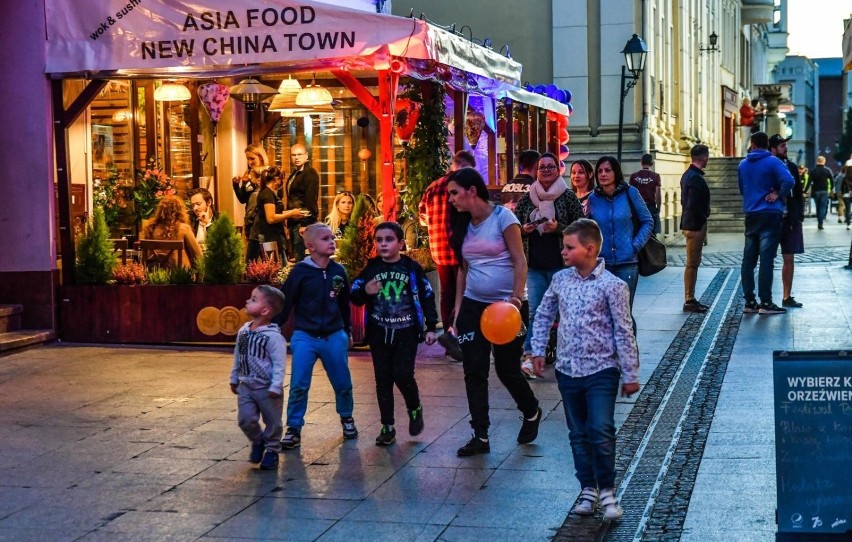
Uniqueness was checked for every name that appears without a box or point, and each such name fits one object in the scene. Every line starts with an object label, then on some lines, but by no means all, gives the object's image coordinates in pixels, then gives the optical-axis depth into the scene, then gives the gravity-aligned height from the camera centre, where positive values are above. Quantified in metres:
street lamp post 22.89 +2.50
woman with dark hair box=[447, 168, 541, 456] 7.79 -0.45
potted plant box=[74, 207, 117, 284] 13.01 -0.51
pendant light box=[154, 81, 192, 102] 16.03 +1.38
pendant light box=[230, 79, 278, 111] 16.17 +1.43
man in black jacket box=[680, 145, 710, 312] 14.79 -0.20
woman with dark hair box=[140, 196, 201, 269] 14.24 -0.24
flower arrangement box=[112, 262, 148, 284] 12.97 -0.69
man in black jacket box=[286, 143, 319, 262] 14.88 +0.07
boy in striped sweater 7.55 -1.02
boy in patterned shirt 6.40 -0.79
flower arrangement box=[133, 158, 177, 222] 15.54 +0.18
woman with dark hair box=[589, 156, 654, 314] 10.34 -0.21
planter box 12.66 -1.07
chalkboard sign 5.42 -1.04
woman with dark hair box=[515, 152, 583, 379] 10.39 -0.15
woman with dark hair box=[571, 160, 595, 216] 11.14 +0.17
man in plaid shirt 10.61 -0.28
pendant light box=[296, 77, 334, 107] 15.63 +1.27
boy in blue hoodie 8.18 -0.71
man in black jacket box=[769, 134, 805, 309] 14.73 -0.49
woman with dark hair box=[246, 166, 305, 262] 14.73 -0.15
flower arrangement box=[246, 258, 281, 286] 12.62 -0.68
